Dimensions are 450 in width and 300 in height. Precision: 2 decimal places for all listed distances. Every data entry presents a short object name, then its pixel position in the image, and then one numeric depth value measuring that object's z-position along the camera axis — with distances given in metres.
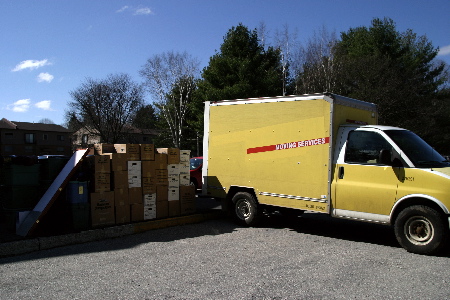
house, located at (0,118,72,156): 67.62
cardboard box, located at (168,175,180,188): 8.94
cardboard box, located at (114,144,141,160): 8.14
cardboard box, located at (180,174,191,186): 9.24
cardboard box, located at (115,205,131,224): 7.86
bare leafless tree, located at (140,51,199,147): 39.88
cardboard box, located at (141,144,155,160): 8.41
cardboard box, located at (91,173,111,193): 7.56
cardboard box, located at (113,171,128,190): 7.88
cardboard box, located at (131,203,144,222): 8.11
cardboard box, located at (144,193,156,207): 8.38
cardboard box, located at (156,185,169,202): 8.64
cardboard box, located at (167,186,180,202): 8.89
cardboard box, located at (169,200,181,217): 8.90
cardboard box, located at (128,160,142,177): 8.16
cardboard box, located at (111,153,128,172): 7.87
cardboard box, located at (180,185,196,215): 9.15
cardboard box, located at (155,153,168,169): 8.66
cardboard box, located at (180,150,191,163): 9.23
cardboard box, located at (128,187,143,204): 8.10
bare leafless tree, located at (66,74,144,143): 46.56
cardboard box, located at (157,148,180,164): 8.91
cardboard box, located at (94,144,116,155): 8.18
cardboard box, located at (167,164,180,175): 8.92
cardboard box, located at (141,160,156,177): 8.39
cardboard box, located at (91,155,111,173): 7.56
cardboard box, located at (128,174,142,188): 8.15
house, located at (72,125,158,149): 48.75
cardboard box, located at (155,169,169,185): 8.66
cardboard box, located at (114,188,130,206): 7.87
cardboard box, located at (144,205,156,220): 8.36
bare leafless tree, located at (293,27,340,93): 30.92
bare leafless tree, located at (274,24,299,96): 32.47
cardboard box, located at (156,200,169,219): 8.62
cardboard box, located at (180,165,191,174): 9.23
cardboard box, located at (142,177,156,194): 8.38
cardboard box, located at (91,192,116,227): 7.46
